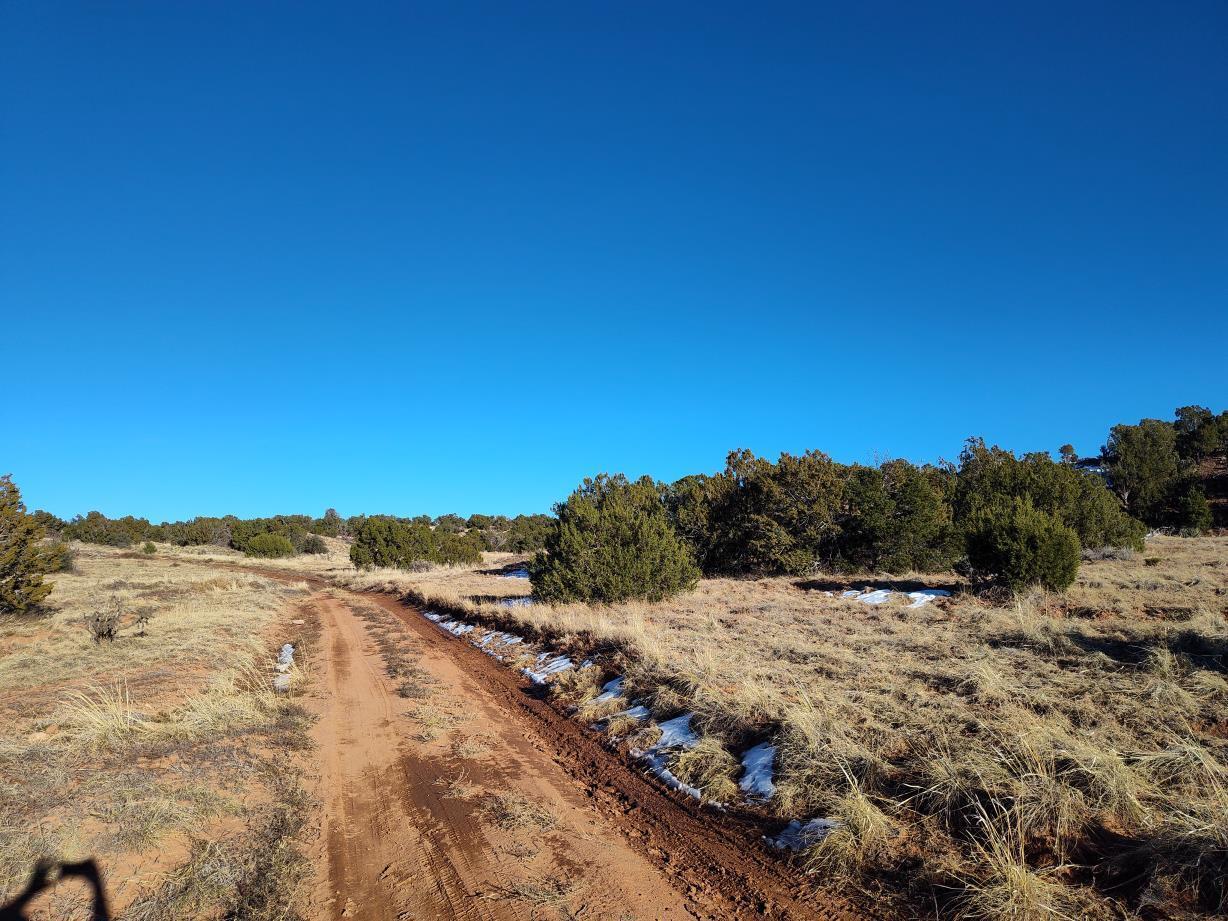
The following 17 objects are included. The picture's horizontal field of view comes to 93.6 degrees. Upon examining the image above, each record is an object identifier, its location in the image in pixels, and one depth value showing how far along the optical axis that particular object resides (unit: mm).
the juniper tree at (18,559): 16906
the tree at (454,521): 95112
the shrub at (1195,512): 45219
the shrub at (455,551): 52281
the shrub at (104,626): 14164
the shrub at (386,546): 47875
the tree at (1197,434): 69250
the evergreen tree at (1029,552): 16609
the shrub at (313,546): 78500
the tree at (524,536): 63688
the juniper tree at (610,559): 18281
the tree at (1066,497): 30078
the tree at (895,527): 28516
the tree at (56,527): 61559
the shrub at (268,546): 64875
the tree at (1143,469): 51812
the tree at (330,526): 106125
